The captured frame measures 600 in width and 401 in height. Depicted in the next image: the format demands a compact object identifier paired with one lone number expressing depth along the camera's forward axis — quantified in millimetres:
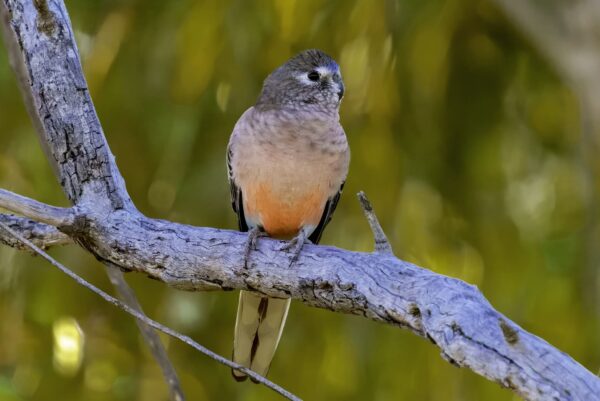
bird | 6555
